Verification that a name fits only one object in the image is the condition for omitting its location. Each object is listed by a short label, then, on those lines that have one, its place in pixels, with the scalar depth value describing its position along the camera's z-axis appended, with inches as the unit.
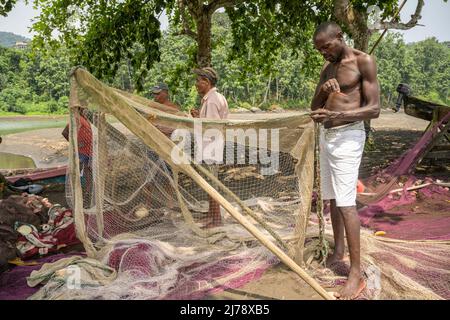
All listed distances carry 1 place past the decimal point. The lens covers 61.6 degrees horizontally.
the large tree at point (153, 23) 282.4
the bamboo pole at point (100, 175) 127.0
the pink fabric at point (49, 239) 133.0
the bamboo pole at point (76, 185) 116.2
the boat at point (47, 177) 245.1
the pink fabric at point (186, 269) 103.3
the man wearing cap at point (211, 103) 143.4
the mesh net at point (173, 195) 105.7
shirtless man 100.8
